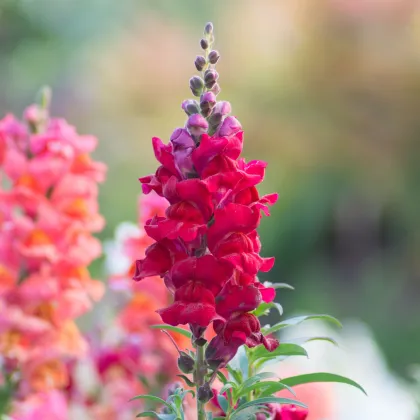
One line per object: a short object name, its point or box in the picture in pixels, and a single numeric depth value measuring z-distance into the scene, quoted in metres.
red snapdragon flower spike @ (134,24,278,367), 1.04
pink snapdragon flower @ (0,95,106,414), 1.45
